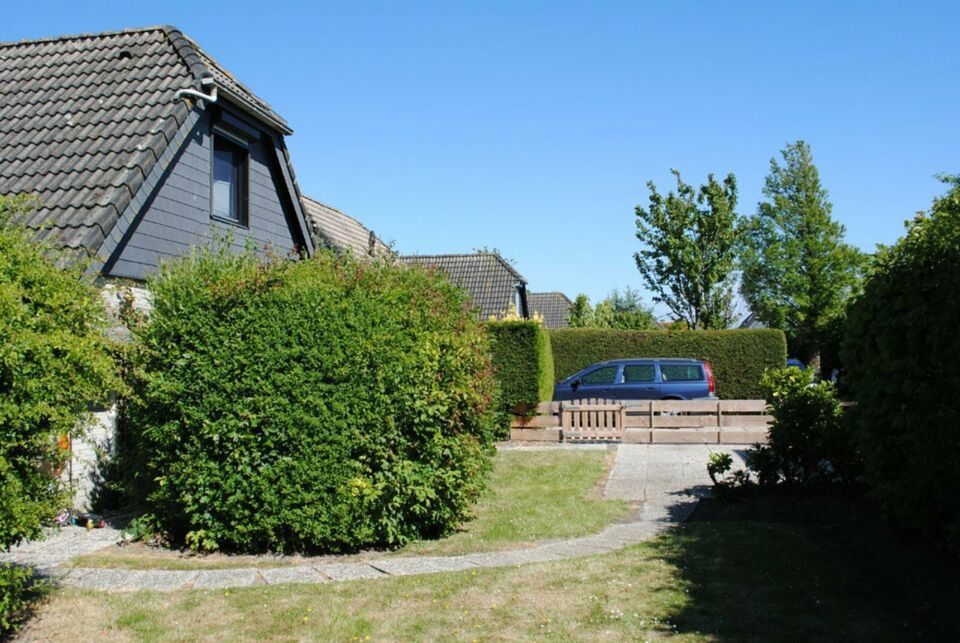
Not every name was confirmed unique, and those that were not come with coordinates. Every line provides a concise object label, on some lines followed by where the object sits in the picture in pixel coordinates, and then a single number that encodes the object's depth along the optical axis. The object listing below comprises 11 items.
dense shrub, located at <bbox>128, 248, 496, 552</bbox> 7.77
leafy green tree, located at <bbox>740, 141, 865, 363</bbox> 46.44
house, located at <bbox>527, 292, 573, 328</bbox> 62.44
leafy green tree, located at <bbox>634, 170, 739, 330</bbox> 30.67
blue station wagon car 20.80
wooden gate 18.19
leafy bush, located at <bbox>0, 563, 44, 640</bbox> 4.83
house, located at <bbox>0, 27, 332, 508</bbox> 10.40
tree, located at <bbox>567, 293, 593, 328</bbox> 46.94
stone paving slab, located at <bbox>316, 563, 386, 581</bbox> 7.01
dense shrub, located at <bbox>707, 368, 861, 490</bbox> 9.39
